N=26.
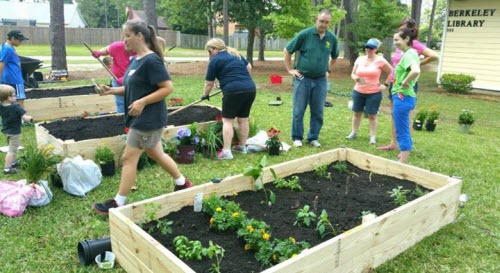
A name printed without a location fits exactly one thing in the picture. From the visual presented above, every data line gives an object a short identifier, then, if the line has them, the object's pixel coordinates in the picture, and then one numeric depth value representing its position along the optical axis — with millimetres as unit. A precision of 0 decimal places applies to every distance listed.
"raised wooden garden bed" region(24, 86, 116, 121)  7375
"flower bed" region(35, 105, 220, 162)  4742
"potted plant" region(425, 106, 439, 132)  7320
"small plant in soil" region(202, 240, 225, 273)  2510
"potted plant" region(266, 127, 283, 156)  5578
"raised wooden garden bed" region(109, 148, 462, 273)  2375
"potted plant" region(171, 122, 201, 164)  5133
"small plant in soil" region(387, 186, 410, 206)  3512
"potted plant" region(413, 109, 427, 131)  7363
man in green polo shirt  5668
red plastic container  13883
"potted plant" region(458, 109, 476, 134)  7375
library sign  12867
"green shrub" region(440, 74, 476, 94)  12812
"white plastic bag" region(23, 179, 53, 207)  3695
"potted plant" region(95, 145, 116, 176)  4562
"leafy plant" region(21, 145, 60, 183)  3805
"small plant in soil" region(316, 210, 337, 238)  2973
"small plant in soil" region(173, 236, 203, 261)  2602
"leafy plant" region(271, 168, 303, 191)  3887
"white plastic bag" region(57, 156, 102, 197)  4043
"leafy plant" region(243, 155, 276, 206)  3695
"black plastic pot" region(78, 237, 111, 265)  2846
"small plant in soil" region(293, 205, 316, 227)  3146
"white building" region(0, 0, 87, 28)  53219
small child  4363
